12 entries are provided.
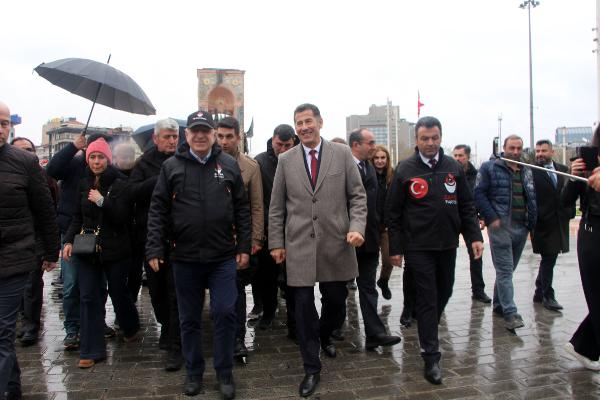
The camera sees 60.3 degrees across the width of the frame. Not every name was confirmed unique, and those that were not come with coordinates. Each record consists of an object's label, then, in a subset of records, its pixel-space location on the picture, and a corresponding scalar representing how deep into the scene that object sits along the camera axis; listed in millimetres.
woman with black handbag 4555
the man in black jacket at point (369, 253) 4879
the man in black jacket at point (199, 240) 3891
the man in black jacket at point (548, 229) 6383
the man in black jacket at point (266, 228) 5348
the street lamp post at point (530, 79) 34750
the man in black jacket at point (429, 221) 4293
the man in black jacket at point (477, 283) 6793
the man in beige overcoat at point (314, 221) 4035
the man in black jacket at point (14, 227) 3361
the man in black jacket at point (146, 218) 4508
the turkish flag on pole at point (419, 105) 33875
